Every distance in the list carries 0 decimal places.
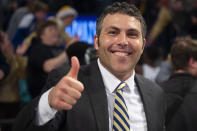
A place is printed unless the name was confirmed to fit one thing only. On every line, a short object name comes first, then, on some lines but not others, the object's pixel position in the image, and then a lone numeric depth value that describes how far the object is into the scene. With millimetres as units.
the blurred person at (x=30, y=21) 5445
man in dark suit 1805
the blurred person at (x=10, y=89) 4238
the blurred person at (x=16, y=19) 5875
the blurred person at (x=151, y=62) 4809
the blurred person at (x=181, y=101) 2777
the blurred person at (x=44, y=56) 4129
